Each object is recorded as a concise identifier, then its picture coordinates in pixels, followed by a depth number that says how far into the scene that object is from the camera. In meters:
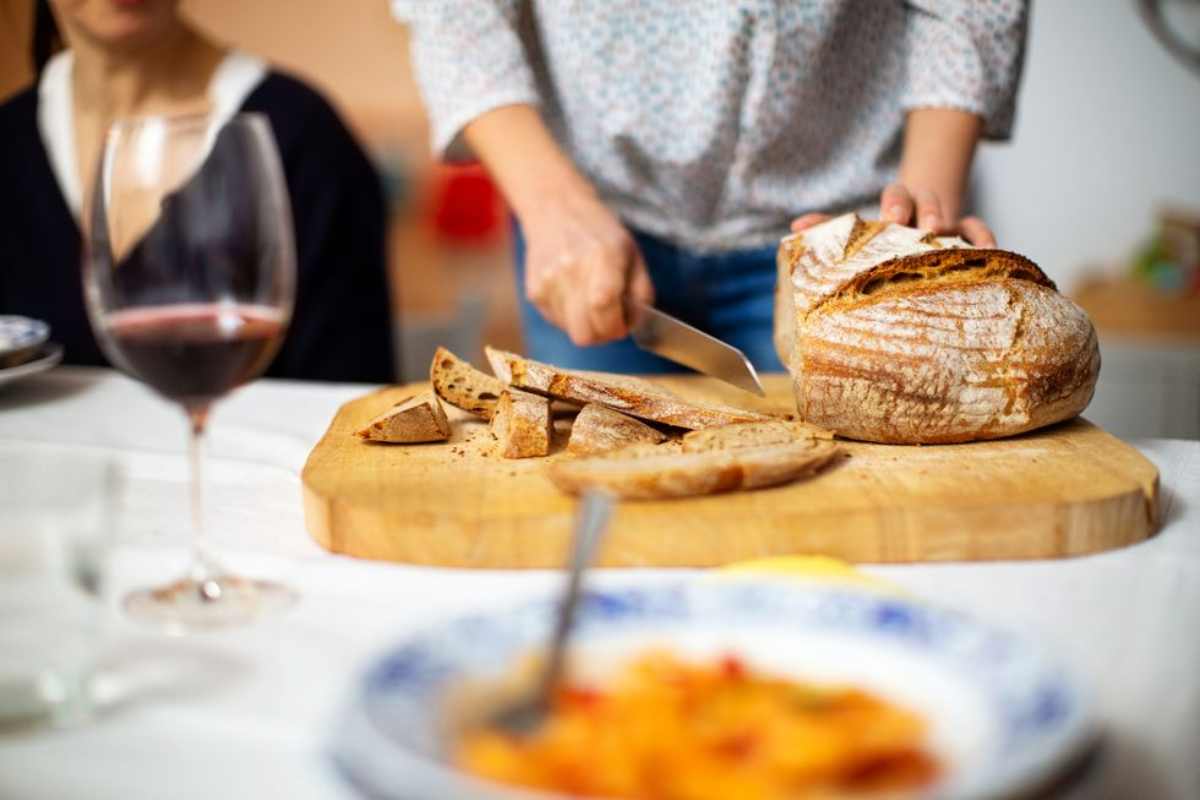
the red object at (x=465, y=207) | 5.59
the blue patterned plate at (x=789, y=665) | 0.55
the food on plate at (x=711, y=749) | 0.54
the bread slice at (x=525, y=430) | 1.35
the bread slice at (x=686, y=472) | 1.16
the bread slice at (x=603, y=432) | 1.36
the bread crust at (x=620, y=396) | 1.42
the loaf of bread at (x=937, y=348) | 1.40
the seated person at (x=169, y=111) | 2.65
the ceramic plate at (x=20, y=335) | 1.79
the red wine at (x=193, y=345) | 0.90
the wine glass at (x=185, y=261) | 0.90
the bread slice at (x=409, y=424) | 1.42
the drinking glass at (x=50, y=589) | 0.72
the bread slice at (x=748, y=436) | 1.29
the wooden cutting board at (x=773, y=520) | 1.11
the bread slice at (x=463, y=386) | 1.55
